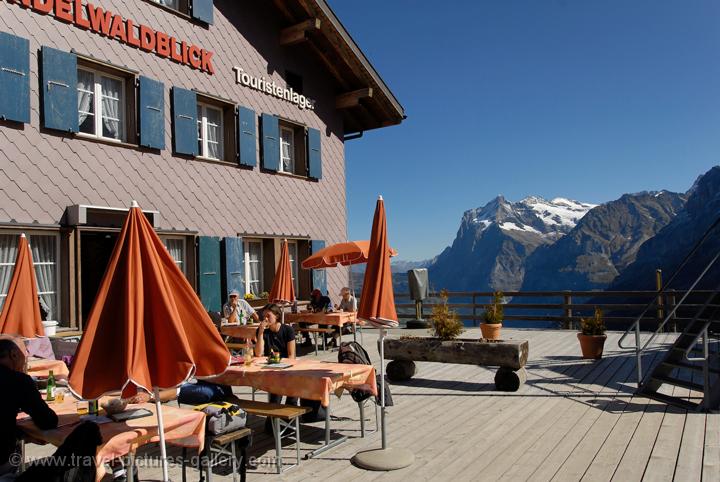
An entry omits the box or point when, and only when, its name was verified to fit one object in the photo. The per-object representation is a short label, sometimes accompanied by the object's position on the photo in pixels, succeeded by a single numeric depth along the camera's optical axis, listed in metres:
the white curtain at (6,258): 8.12
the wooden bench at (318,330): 11.20
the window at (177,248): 10.73
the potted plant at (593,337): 9.81
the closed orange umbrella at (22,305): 6.12
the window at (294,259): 13.97
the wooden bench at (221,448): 4.19
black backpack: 5.87
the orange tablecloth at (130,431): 3.57
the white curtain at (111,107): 9.72
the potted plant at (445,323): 8.23
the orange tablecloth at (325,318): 11.01
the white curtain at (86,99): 9.33
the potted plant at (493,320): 10.16
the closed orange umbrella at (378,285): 5.17
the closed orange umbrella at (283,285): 10.74
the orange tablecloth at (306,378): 5.20
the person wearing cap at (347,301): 12.31
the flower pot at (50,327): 8.23
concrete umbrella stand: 4.82
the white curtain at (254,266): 12.80
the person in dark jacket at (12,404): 3.62
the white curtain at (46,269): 8.54
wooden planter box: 7.62
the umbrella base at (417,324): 15.91
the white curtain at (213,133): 11.87
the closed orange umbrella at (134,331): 3.26
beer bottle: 4.61
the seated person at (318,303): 12.13
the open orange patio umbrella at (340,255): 11.37
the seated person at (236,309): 10.50
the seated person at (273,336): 7.11
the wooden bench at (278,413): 4.89
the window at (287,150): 13.89
